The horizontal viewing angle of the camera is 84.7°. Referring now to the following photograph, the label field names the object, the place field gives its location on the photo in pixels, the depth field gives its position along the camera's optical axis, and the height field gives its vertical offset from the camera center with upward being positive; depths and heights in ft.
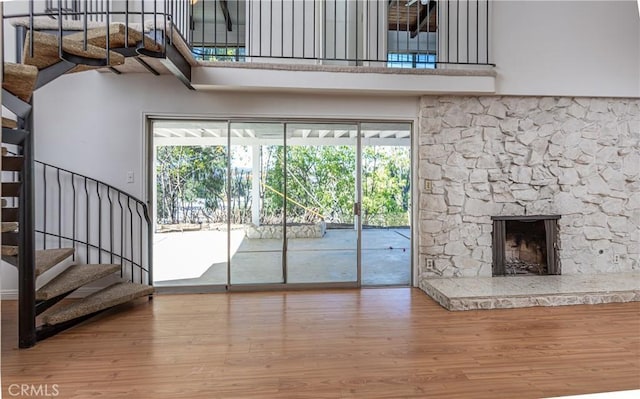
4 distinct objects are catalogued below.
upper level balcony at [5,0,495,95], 12.81 +6.45
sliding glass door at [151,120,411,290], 14.48 +0.27
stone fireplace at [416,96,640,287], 14.57 +0.77
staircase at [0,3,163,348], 8.33 -0.60
